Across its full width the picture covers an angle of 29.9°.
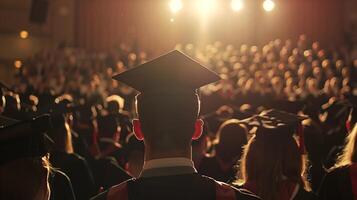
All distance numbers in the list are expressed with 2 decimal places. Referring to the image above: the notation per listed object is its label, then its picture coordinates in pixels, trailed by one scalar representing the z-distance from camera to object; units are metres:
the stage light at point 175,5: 11.95
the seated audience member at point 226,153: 5.07
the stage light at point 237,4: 13.39
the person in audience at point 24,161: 2.33
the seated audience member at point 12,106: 5.37
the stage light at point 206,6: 26.06
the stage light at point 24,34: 25.41
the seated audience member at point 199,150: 5.12
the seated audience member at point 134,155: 4.96
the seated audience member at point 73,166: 4.54
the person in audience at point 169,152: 2.49
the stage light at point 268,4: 12.64
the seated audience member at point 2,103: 5.64
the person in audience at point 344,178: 3.37
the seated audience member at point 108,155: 4.89
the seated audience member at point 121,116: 6.91
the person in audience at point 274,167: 3.35
